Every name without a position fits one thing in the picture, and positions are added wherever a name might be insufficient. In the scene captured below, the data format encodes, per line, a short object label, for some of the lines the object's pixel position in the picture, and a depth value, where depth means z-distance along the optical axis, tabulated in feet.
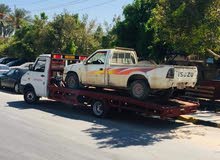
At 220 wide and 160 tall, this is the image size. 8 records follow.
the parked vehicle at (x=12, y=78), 44.10
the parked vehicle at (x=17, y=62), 74.81
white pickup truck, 25.40
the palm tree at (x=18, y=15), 130.58
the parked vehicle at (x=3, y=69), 50.59
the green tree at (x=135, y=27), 50.29
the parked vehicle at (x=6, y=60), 79.52
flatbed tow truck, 25.66
